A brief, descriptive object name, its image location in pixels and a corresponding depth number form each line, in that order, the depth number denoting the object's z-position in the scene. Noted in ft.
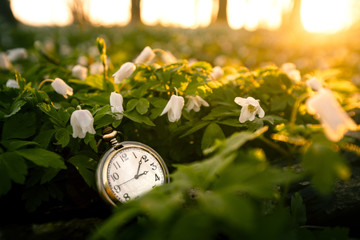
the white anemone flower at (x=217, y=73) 1.02
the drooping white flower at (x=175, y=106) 0.75
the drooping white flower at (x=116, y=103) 0.77
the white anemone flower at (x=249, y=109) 0.74
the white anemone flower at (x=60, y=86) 0.85
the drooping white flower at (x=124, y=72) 0.85
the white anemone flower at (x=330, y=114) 0.49
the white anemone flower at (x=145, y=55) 0.98
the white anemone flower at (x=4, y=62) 1.29
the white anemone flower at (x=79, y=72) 1.07
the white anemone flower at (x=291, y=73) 1.02
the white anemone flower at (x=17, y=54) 1.31
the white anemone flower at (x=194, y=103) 0.85
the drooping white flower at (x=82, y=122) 0.70
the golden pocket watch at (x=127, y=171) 0.68
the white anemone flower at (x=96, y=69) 1.28
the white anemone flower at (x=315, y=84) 0.86
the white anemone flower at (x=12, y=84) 0.93
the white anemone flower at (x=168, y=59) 1.00
